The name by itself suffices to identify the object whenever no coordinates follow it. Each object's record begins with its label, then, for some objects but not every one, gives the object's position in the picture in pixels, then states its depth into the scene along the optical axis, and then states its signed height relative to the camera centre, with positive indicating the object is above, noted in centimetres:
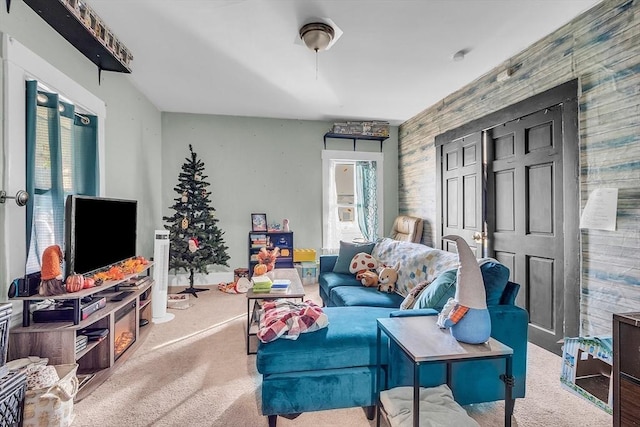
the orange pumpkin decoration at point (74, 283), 197 -42
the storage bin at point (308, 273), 492 -90
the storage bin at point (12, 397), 146 -87
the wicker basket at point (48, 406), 162 -99
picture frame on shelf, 498 -11
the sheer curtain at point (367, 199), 555 +27
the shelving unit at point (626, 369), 147 -74
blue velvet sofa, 167 -84
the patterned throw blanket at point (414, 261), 249 -42
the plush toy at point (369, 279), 310 -63
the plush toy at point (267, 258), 342 -47
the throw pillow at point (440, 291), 190 -47
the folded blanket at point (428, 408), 147 -95
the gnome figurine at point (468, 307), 140 -42
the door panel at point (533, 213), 261 +0
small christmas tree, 434 -20
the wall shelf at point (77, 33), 206 +136
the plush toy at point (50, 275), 189 -35
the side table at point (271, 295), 263 -67
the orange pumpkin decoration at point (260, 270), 314 -54
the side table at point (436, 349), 128 -57
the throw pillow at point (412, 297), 215 -57
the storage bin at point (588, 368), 185 -101
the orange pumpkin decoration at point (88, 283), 207 -45
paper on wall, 213 +2
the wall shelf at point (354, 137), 523 +131
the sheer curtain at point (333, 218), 543 -6
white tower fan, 334 -71
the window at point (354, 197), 548 +31
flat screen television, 202 -12
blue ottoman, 166 -85
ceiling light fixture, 251 +146
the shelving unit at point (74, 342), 187 -77
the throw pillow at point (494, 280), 186 -40
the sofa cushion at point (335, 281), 322 -69
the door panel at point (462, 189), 354 +30
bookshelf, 479 -44
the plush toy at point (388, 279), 295 -61
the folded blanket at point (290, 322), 175 -62
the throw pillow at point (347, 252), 364 -44
